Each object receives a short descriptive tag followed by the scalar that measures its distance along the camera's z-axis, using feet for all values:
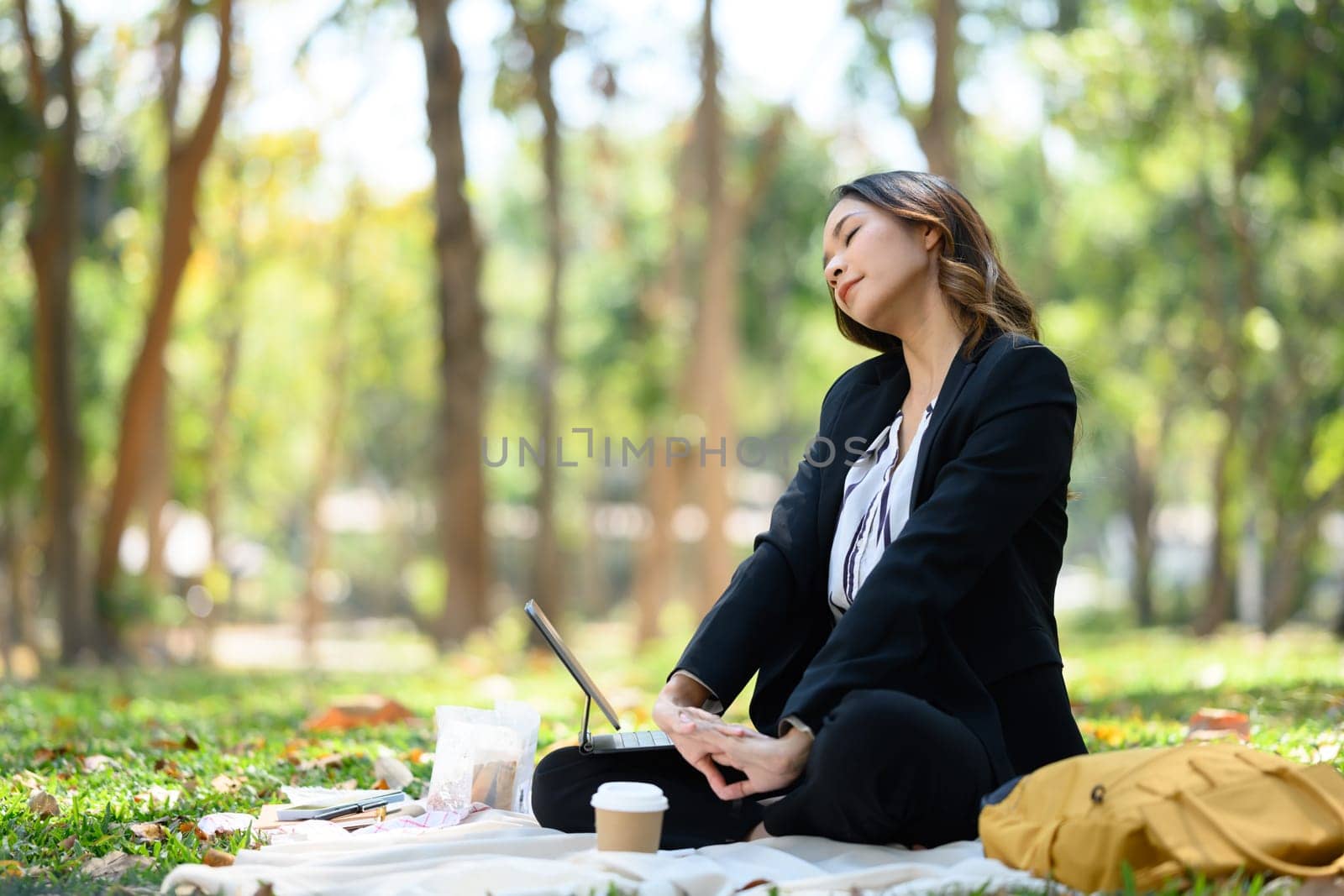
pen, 11.94
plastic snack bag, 12.00
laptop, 10.62
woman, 9.61
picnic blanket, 8.79
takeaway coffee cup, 9.45
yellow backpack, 8.30
